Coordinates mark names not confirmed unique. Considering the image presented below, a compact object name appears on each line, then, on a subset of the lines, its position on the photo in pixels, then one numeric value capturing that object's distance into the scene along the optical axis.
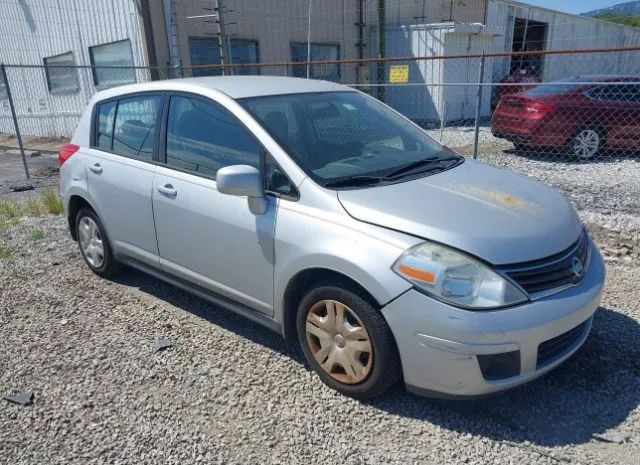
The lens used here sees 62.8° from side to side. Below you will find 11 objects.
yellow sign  9.76
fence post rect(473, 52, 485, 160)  6.11
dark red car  9.17
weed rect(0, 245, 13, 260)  5.41
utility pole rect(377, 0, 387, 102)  15.34
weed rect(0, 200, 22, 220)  6.96
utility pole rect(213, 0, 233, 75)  12.08
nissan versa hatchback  2.51
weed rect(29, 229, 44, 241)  5.94
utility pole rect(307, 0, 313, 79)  14.48
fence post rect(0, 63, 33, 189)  8.84
